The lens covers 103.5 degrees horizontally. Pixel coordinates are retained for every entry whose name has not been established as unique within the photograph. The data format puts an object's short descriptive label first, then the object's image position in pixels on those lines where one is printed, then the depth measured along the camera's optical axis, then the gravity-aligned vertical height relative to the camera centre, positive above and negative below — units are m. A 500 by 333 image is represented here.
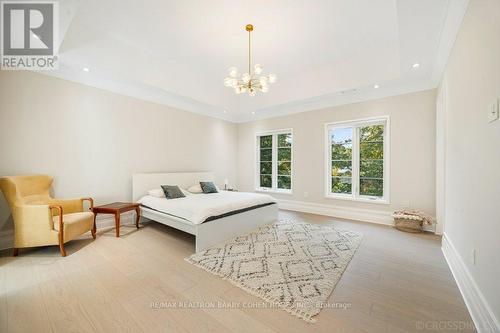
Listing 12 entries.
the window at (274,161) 5.62 +0.17
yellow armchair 2.49 -0.73
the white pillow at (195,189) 4.55 -0.53
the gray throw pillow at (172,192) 3.80 -0.50
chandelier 3.01 +1.34
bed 2.82 -0.73
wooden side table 3.19 -0.71
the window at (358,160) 4.19 +0.17
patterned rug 1.80 -1.17
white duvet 2.84 -0.62
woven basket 3.46 -1.03
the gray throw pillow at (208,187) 4.52 -0.48
